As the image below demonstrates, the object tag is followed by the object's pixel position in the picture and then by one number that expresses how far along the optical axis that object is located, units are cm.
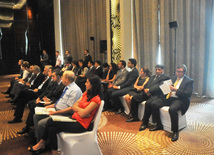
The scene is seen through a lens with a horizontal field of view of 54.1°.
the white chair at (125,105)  490
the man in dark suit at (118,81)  525
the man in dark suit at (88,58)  970
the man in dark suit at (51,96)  367
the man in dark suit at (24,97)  438
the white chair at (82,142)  263
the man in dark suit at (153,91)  399
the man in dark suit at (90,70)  704
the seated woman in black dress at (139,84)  464
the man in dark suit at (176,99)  354
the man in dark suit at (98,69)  662
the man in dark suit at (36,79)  513
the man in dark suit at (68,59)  899
